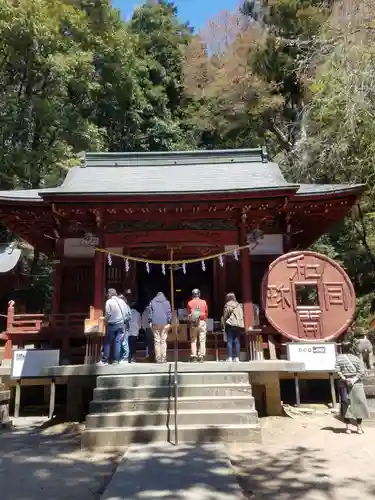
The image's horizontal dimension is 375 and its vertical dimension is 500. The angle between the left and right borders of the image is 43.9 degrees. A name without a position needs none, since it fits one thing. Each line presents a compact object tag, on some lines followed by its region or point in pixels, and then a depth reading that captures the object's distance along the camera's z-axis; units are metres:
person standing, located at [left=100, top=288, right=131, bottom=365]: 9.05
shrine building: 9.98
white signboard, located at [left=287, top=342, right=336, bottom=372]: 9.40
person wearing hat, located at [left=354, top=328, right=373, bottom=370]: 10.00
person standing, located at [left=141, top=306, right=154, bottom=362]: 10.83
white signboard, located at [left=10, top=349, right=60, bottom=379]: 9.83
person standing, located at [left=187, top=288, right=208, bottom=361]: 9.45
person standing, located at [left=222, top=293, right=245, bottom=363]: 9.43
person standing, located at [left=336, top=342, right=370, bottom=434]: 7.31
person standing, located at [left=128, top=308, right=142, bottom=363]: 10.52
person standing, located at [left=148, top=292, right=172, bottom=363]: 9.39
